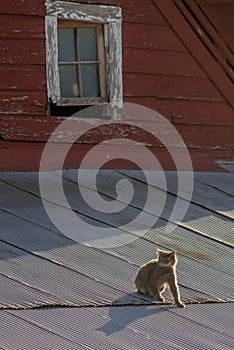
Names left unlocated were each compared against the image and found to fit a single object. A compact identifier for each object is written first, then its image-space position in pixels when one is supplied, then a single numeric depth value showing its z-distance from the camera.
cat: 16.63
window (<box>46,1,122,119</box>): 22.85
